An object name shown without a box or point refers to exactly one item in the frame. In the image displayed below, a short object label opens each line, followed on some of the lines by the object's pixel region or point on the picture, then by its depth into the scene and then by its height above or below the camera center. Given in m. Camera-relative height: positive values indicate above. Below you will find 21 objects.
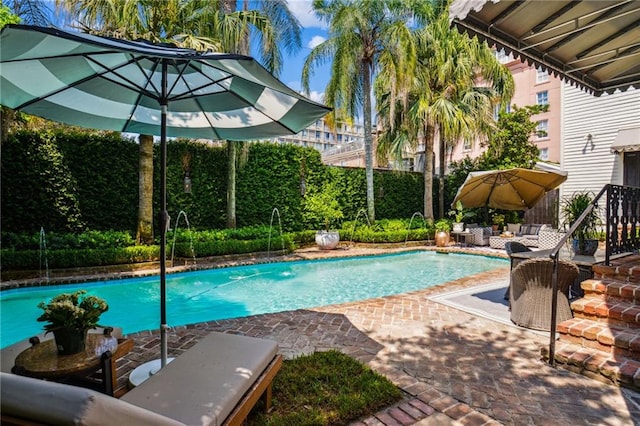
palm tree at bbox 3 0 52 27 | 8.53 +4.85
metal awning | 3.36 +1.96
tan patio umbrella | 8.23 +0.61
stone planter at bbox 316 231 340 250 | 13.05 -1.09
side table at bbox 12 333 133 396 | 2.23 -1.03
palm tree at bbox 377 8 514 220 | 14.34 +5.05
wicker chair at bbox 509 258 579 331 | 4.25 -0.99
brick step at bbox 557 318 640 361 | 3.38 -1.25
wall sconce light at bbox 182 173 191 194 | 11.52 +0.79
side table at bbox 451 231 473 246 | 14.50 -1.00
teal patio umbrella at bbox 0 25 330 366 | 2.41 +1.11
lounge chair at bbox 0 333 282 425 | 1.31 -1.08
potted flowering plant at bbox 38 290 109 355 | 2.38 -0.76
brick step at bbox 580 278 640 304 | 3.88 -0.88
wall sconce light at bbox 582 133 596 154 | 13.30 +2.66
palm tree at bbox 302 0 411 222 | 12.90 +6.18
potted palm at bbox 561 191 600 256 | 5.16 -0.25
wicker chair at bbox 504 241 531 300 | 5.47 -0.58
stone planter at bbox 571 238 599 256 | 5.14 -0.50
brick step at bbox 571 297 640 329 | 3.66 -1.07
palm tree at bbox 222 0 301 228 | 11.14 +5.48
